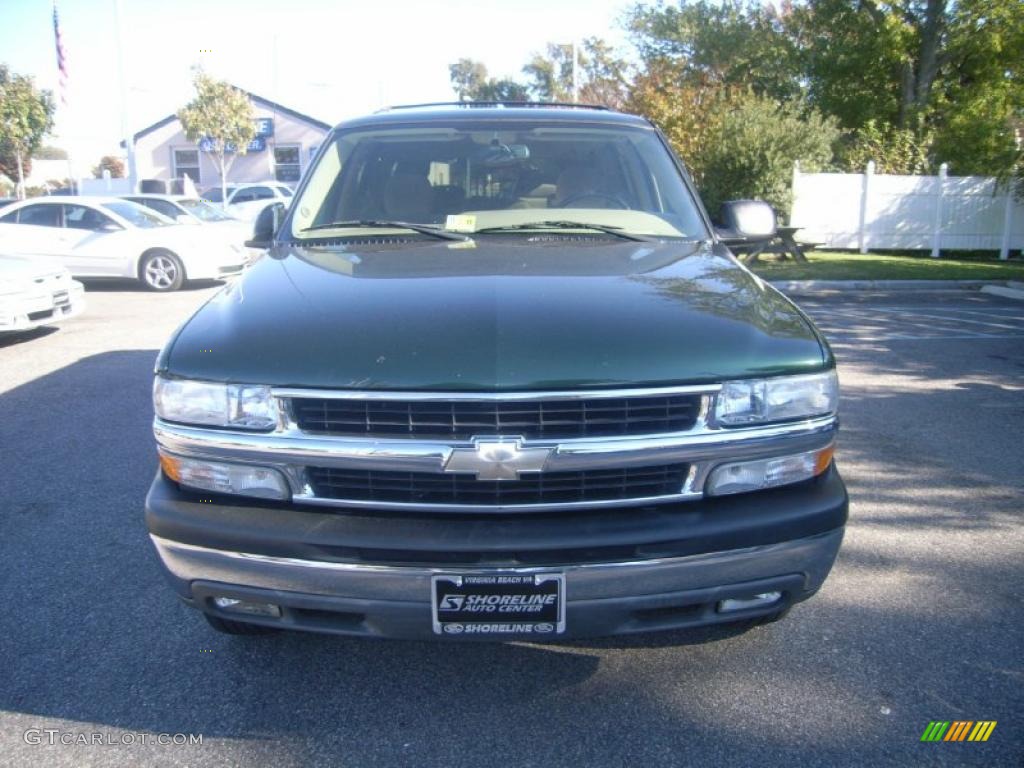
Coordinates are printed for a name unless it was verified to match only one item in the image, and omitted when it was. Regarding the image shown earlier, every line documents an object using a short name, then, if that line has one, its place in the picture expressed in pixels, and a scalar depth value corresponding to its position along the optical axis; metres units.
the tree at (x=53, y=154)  79.23
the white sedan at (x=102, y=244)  13.36
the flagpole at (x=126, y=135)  25.34
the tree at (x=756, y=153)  16.67
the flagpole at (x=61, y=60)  23.88
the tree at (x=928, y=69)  22.12
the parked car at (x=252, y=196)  24.12
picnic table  15.30
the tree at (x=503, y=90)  52.22
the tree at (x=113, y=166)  62.72
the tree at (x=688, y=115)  17.58
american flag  23.92
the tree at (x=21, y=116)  30.08
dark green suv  2.26
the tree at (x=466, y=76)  63.30
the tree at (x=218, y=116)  34.22
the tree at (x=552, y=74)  46.91
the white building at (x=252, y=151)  42.97
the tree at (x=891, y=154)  21.16
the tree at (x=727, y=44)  28.81
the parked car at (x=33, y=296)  8.60
